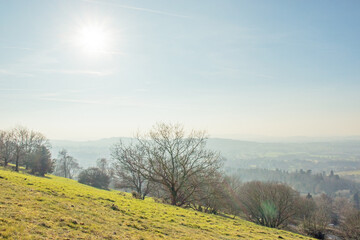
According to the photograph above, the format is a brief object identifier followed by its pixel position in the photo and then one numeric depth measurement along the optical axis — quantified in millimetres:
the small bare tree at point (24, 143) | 55219
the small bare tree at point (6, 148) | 55738
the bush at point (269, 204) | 43156
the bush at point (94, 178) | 63750
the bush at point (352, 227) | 44875
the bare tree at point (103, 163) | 85762
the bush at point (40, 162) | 56747
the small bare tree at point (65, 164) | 84806
